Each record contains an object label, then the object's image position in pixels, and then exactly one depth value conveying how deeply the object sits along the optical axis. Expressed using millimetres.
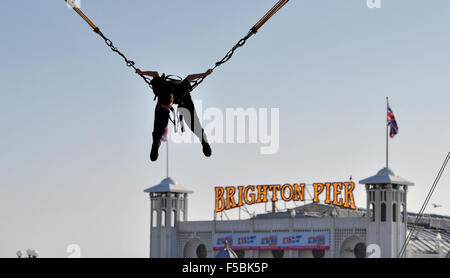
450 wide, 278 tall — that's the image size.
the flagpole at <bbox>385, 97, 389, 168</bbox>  117525
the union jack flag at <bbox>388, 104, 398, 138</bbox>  116312
